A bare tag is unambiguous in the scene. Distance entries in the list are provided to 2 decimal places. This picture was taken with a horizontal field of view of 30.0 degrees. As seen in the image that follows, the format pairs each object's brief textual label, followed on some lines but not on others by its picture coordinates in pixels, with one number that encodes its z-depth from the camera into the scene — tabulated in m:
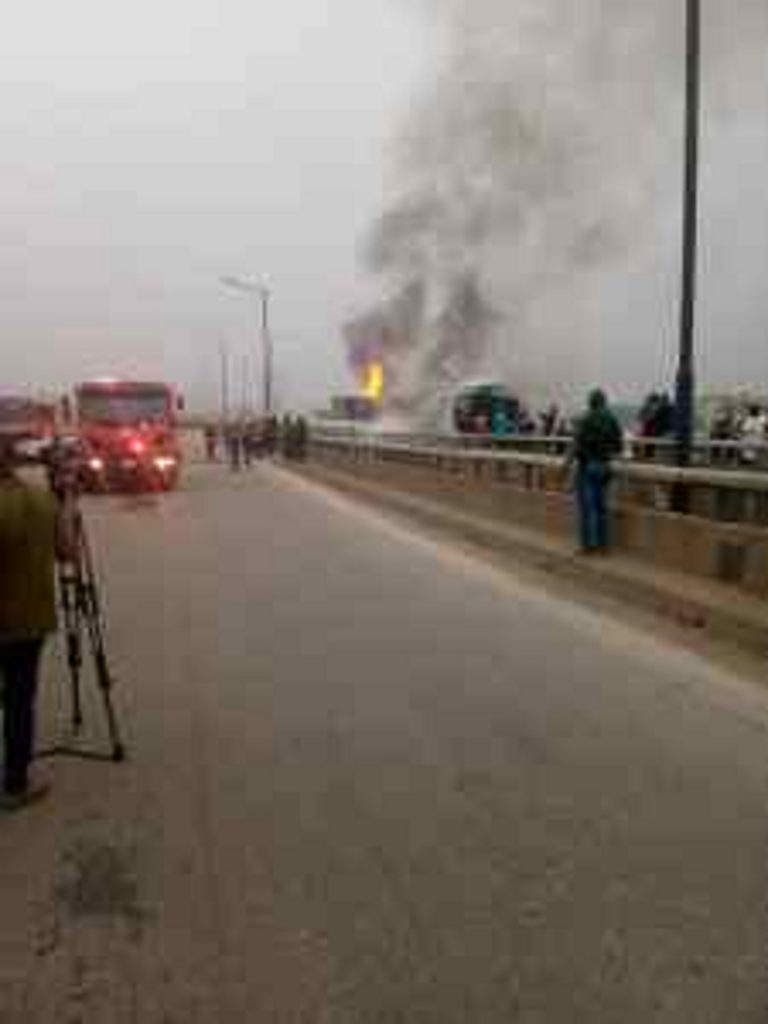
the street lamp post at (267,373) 62.09
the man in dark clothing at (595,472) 15.20
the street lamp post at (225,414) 72.24
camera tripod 6.88
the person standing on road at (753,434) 19.92
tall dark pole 14.26
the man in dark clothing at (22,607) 6.05
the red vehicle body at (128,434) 35.84
